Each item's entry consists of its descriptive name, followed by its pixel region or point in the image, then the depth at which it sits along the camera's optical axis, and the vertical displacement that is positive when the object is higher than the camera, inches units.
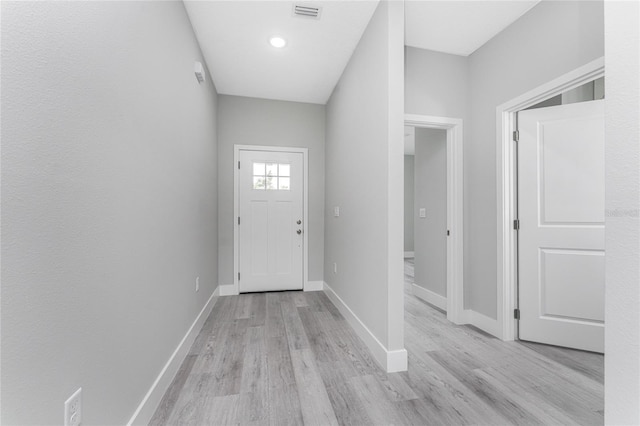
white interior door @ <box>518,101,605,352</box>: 80.4 -3.9
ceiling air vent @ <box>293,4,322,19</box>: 79.4 +62.3
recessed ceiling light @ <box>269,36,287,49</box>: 93.7 +62.4
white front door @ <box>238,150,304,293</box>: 143.6 -4.3
